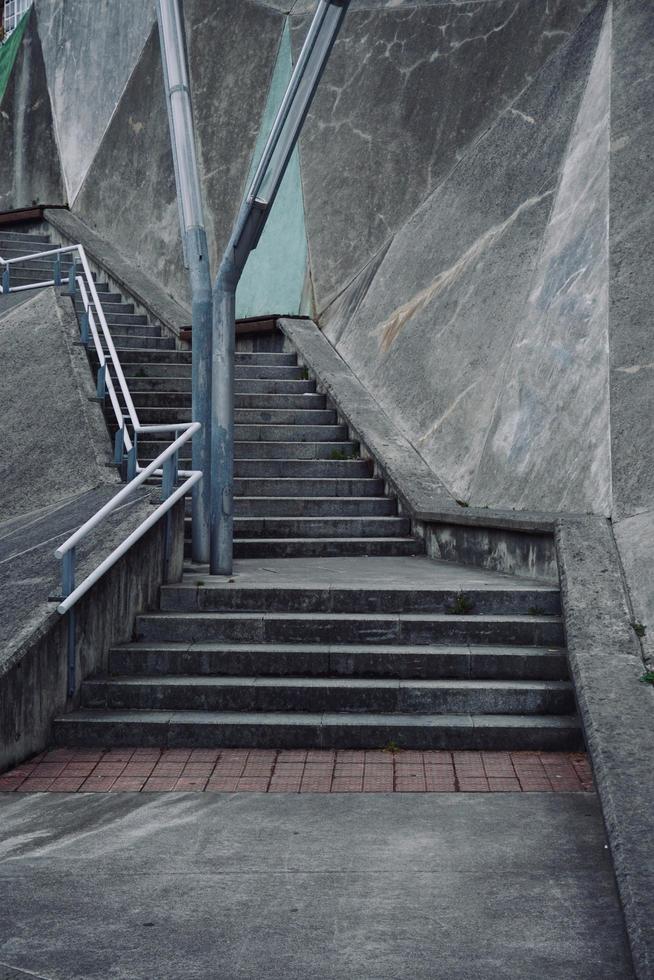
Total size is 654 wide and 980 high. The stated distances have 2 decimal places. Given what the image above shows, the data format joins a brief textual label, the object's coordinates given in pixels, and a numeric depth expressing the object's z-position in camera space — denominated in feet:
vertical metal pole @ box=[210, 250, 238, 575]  26.55
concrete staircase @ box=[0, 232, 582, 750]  20.38
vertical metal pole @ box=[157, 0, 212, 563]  27.07
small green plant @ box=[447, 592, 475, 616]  23.45
